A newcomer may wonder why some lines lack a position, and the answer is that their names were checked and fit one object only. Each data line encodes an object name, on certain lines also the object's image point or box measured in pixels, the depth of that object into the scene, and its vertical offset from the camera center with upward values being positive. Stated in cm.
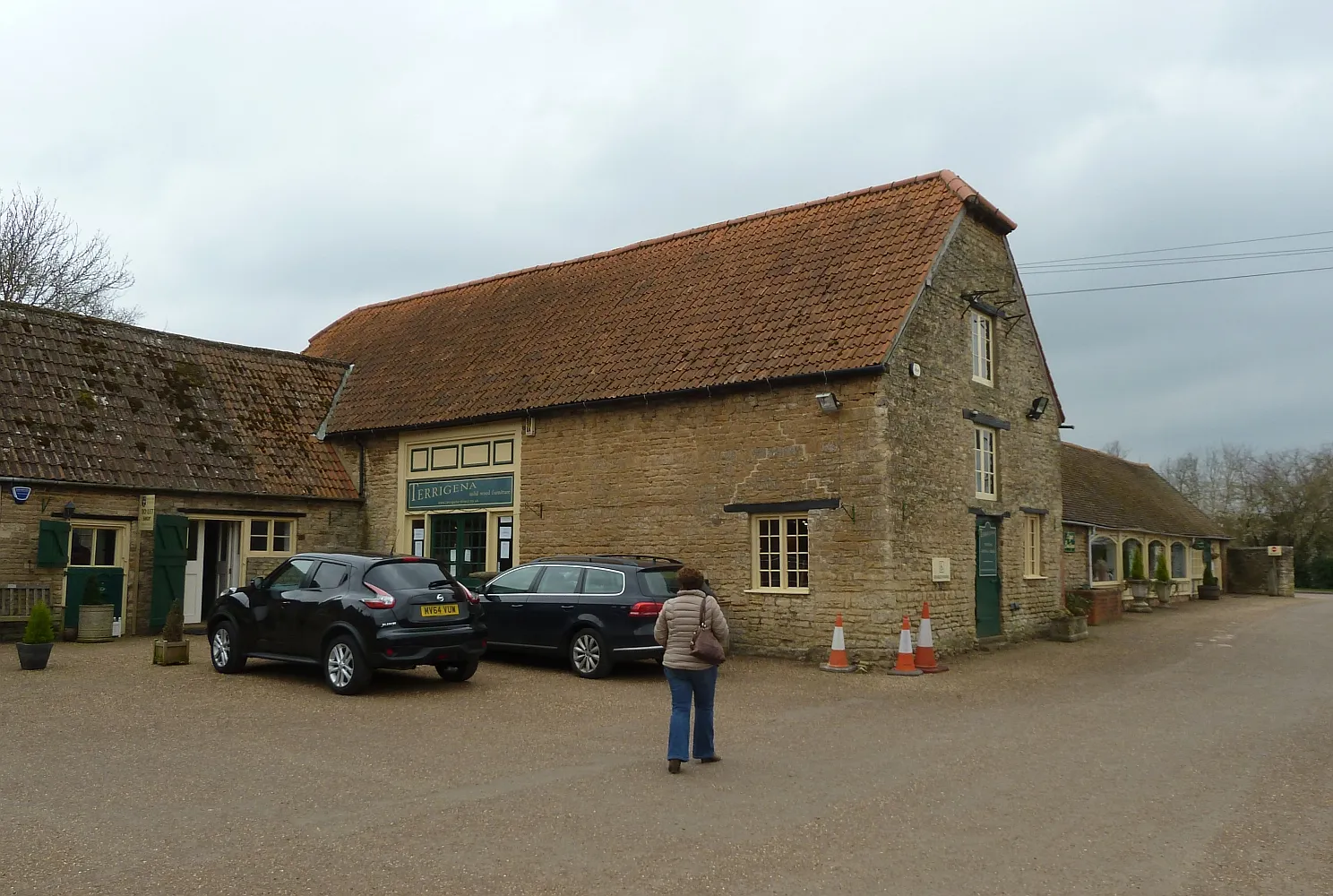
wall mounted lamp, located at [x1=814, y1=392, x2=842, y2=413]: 1559 +223
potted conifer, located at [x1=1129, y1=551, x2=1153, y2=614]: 2995 -88
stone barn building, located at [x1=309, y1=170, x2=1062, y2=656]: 1578 +219
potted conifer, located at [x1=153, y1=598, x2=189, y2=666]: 1409 -129
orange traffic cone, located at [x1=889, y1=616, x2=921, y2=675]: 1455 -143
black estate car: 1376 -79
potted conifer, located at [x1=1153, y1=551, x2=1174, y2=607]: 3259 -91
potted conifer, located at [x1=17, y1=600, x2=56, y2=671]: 1353 -123
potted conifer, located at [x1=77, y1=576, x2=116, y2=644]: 1706 -112
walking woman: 853 -86
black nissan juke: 1197 -84
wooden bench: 1675 -89
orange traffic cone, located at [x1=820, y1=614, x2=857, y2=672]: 1473 -143
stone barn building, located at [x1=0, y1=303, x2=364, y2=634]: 1739 +139
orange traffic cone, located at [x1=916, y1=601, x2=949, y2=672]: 1486 -137
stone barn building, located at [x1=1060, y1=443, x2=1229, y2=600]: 2939 +90
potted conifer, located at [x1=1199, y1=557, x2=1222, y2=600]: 3825 -123
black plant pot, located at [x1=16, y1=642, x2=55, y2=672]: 1352 -141
